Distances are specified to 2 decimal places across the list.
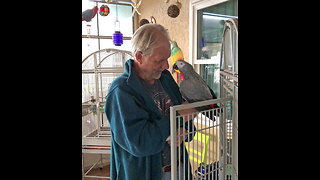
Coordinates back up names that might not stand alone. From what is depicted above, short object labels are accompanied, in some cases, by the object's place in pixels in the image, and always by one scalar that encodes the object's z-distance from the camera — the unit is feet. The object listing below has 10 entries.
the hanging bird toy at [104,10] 9.01
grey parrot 2.90
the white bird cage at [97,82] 8.53
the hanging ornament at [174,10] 7.50
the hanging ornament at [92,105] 8.59
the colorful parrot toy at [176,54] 7.57
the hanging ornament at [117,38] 8.89
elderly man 2.74
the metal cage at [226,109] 2.43
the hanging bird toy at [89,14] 8.57
